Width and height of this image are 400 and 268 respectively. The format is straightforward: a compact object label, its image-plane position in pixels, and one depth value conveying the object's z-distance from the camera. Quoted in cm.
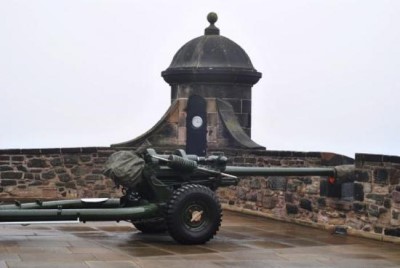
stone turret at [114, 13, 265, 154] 1623
